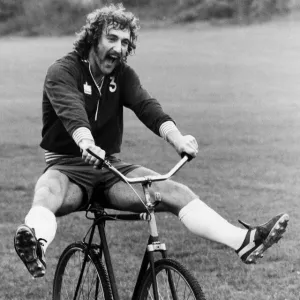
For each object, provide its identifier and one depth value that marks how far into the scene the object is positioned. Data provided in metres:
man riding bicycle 9.03
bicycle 8.63
